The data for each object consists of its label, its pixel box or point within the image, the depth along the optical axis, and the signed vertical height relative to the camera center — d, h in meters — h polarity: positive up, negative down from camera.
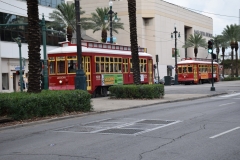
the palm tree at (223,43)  78.81 +6.50
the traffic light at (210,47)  33.44 +2.39
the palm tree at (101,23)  55.67 +7.67
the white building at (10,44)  46.69 +4.20
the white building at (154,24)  75.44 +10.14
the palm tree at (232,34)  75.38 +7.66
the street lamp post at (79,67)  20.83 +0.61
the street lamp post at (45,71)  27.34 +0.58
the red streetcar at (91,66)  27.72 +0.90
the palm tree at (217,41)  80.50 +6.86
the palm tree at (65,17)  50.28 +7.62
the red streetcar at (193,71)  53.91 +0.78
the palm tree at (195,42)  79.36 +6.68
